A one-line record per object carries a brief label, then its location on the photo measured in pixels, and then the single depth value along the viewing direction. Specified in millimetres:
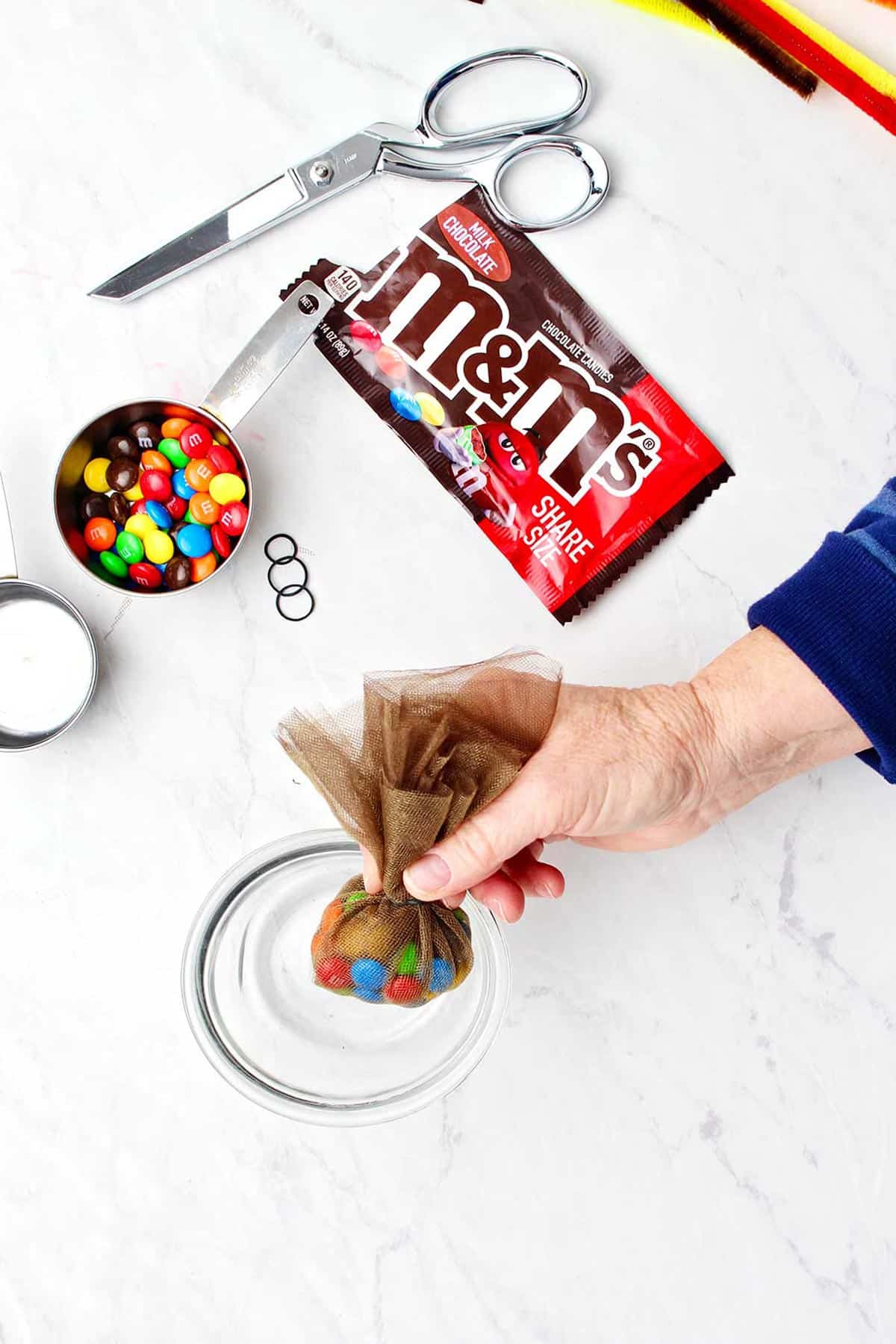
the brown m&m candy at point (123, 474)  838
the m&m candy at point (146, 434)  836
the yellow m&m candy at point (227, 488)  825
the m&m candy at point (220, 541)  844
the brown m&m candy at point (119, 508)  840
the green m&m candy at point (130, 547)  833
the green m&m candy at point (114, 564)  838
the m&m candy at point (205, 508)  837
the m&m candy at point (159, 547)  830
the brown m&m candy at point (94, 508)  839
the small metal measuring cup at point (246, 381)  840
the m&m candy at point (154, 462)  833
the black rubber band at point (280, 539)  878
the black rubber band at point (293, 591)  881
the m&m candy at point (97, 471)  841
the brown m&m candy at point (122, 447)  838
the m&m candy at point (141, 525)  832
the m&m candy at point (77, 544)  825
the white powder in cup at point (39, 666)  857
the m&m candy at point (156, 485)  828
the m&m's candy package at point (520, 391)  873
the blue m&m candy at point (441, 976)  729
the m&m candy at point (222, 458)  831
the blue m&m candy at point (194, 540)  828
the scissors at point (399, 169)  858
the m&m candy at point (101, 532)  837
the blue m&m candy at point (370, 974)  718
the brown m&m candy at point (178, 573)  834
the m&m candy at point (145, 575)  842
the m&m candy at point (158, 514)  831
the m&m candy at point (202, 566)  838
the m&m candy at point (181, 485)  840
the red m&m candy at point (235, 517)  830
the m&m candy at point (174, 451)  831
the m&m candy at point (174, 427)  830
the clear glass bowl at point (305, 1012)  793
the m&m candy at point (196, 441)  821
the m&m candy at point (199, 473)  832
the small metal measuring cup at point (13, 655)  836
